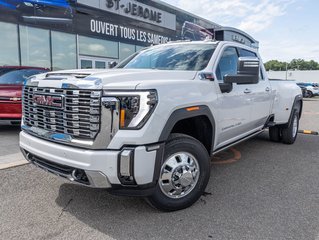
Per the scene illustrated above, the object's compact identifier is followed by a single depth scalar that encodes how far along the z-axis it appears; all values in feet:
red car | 17.10
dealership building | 32.14
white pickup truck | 6.82
